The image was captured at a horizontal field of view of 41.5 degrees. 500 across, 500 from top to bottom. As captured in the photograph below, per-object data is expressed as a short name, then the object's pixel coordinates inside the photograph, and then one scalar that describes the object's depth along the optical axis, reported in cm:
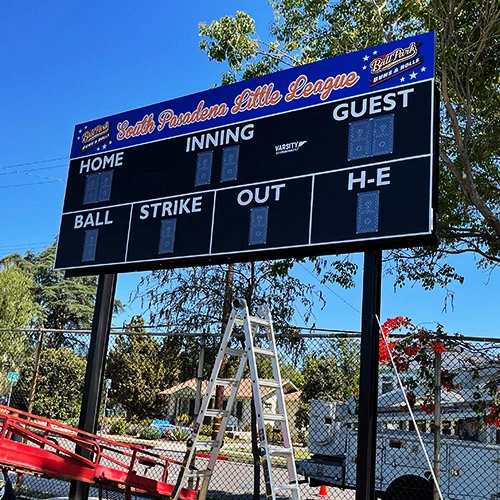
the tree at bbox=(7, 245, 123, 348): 4691
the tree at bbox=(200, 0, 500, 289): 1104
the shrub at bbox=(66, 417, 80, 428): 2695
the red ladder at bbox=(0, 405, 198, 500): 629
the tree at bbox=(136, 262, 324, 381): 1214
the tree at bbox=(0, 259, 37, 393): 2817
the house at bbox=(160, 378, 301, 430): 2962
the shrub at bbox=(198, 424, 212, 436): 2552
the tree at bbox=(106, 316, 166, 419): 3897
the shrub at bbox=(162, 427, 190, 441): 2759
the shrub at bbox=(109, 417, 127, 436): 3024
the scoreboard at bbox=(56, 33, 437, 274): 663
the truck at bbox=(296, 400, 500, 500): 888
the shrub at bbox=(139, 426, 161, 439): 2945
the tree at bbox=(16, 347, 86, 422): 2591
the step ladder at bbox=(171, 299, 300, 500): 623
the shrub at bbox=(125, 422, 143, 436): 3158
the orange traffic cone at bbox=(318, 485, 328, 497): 1233
